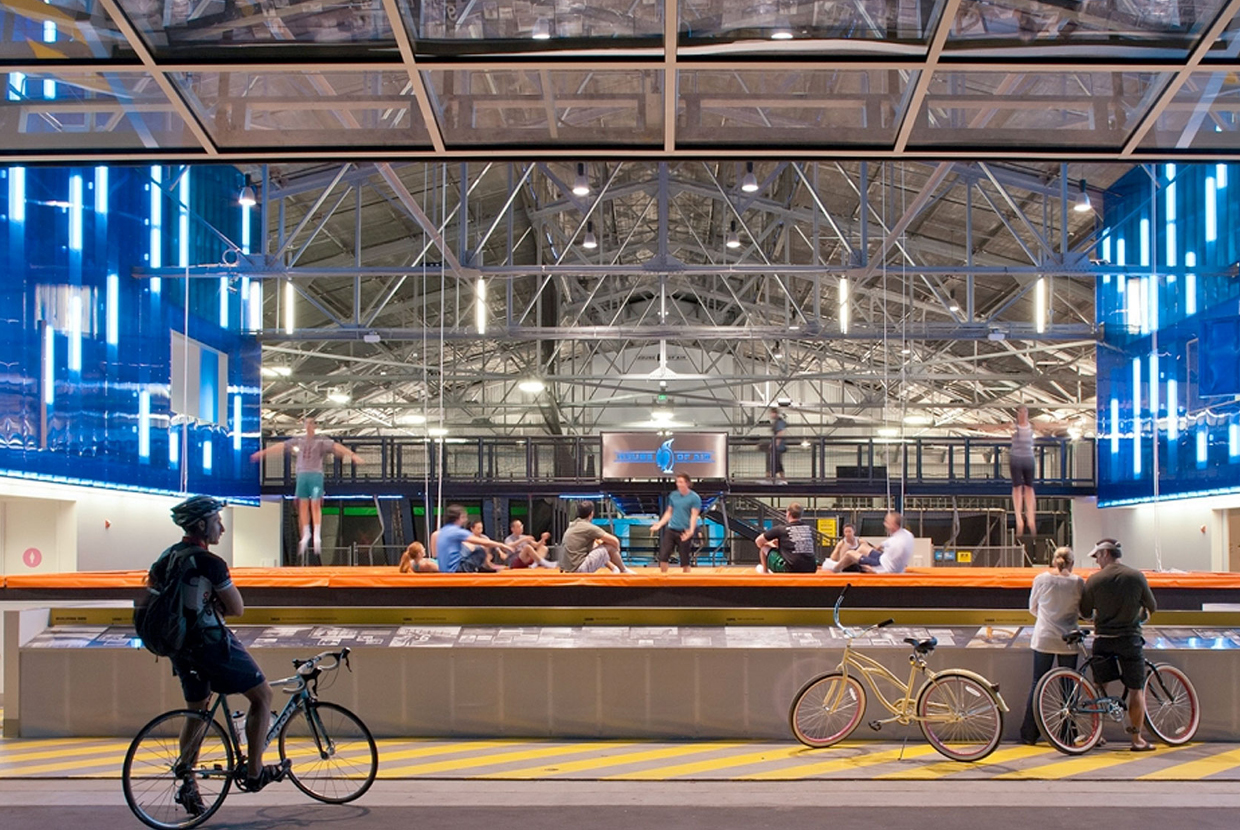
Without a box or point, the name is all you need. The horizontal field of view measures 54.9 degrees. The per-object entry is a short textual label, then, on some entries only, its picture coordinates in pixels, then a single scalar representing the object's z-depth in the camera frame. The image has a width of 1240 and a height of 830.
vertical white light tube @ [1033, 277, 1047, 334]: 22.28
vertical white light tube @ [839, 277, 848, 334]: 22.30
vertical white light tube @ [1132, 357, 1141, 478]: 23.84
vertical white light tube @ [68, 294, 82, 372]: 17.72
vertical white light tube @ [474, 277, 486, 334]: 21.91
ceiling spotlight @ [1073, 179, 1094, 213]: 19.64
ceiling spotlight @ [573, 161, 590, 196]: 19.67
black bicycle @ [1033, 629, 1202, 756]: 9.65
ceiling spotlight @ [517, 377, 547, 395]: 42.48
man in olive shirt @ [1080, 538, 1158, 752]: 9.69
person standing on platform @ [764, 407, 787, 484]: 27.17
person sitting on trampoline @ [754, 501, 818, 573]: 14.02
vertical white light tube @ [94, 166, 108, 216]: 18.91
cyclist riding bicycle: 6.87
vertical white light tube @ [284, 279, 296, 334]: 24.77
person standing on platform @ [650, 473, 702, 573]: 14.62
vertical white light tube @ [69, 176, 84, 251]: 18.08
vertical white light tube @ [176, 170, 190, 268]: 22.25
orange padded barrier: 11.07
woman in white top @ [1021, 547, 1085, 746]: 9.88
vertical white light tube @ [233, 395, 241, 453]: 25.48
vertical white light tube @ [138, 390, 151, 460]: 20.08
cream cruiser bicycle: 9.21
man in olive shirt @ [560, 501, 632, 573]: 13.31
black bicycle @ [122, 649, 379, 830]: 6.98
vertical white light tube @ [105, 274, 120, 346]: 19.16
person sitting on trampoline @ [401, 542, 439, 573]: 14.28
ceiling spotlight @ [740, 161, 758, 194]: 19.50
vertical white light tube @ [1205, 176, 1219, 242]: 20.25
